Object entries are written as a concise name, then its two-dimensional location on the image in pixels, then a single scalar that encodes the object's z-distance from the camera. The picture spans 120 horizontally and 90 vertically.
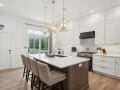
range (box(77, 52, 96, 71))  3.54
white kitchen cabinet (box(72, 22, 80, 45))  4.27
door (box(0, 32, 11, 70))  3.76
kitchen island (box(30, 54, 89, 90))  1.75
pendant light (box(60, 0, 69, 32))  2.54
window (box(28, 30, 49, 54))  4.84
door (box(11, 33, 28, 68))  4.05
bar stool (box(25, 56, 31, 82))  2.19
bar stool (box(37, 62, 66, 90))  1.53
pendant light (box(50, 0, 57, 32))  2.95
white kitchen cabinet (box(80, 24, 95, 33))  3.71
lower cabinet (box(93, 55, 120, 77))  2.79
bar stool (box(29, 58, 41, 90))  1.85
